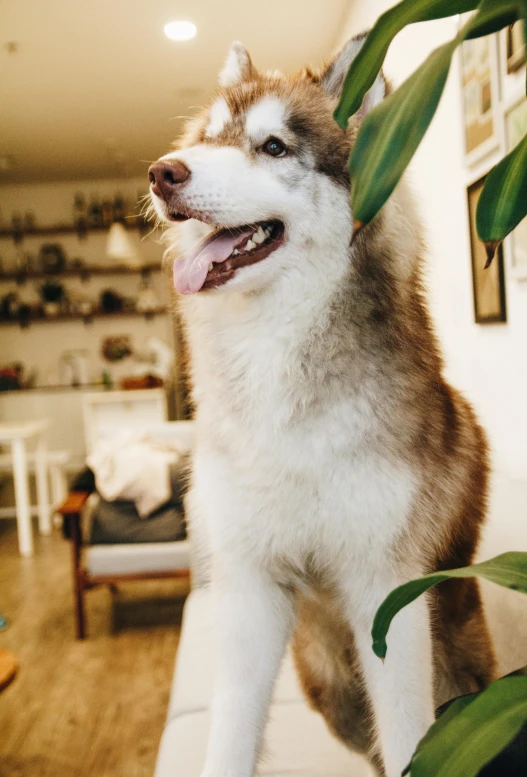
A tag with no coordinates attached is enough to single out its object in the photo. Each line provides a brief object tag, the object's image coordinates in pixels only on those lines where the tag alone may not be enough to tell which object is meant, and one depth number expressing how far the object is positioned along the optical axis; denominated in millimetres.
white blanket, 2992
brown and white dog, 925
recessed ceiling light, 3724
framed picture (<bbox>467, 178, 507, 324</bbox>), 1864
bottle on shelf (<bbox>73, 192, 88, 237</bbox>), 7449
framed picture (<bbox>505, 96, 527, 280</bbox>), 1639
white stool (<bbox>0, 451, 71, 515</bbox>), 5180
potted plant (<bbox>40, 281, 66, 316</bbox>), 7383
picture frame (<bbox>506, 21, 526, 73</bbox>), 1583
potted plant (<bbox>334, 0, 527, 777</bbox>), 467
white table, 4352
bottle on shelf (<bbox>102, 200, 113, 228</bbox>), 7441
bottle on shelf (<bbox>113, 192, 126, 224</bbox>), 7457
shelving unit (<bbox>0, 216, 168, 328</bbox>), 7426
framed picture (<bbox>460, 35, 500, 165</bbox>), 1830
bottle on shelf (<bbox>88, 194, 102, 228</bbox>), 7488
